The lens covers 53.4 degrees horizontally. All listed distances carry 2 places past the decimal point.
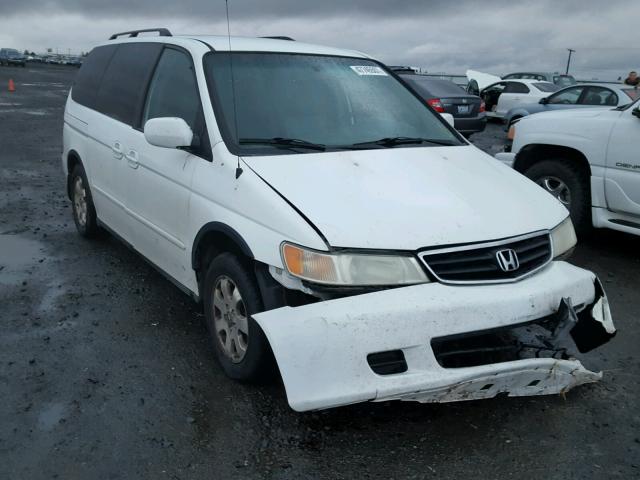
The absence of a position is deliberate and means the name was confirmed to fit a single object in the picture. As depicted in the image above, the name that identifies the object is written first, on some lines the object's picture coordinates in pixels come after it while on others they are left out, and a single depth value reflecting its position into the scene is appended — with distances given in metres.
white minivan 2.64
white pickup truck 5.60
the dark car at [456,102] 13.80
